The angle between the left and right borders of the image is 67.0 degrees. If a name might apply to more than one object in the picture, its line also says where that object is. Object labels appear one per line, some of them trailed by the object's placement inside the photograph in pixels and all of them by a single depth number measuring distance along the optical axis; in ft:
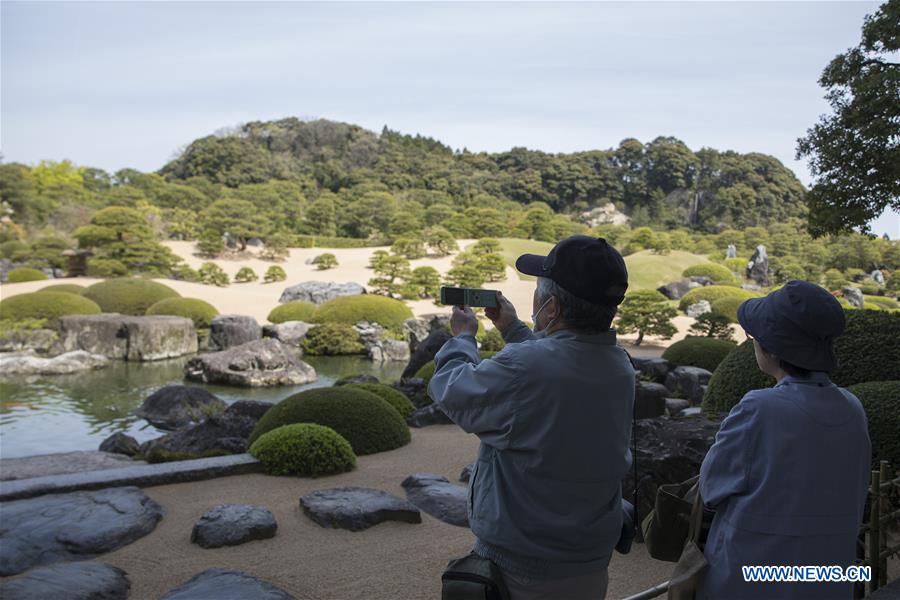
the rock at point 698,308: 68.69
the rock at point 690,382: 30.91
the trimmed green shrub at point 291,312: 63.46
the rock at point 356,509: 14.12
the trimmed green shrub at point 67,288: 64.18
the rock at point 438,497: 15.02
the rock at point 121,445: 24.00
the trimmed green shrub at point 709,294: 70.79
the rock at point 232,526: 13.07
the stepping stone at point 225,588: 10.19
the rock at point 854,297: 74.02
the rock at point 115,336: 49.48
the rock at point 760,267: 93.76
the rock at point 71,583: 10.25
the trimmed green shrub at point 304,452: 17.84
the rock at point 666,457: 13.19
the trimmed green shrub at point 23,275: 73.26
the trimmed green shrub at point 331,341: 55.11
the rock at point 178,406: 31.07
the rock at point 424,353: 37.45
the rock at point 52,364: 42.01
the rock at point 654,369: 34.12
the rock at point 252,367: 40.52
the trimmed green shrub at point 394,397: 26.71
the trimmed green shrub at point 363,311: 59.82
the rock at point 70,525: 12.37
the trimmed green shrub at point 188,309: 58.65
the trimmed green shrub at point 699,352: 35.12
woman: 5.09
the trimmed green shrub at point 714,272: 86.47
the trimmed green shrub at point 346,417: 20.68
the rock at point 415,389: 30.63
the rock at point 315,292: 72.28
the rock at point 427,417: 25.99
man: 5.24
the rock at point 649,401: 24.23
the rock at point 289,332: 55.93
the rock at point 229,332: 53.88
